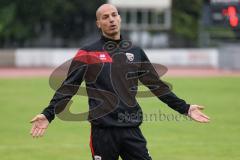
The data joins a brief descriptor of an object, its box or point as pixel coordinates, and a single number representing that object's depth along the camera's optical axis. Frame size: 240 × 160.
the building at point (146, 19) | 57.30
